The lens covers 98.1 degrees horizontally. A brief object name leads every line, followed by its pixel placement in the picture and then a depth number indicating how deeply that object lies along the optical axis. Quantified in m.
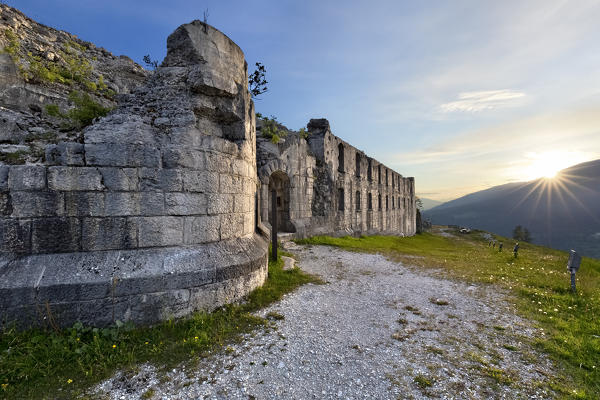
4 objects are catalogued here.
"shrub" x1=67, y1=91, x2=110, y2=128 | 4.09
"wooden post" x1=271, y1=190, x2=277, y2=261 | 6.84
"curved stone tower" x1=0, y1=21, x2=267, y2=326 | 3.29
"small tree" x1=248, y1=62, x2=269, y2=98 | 24.67
